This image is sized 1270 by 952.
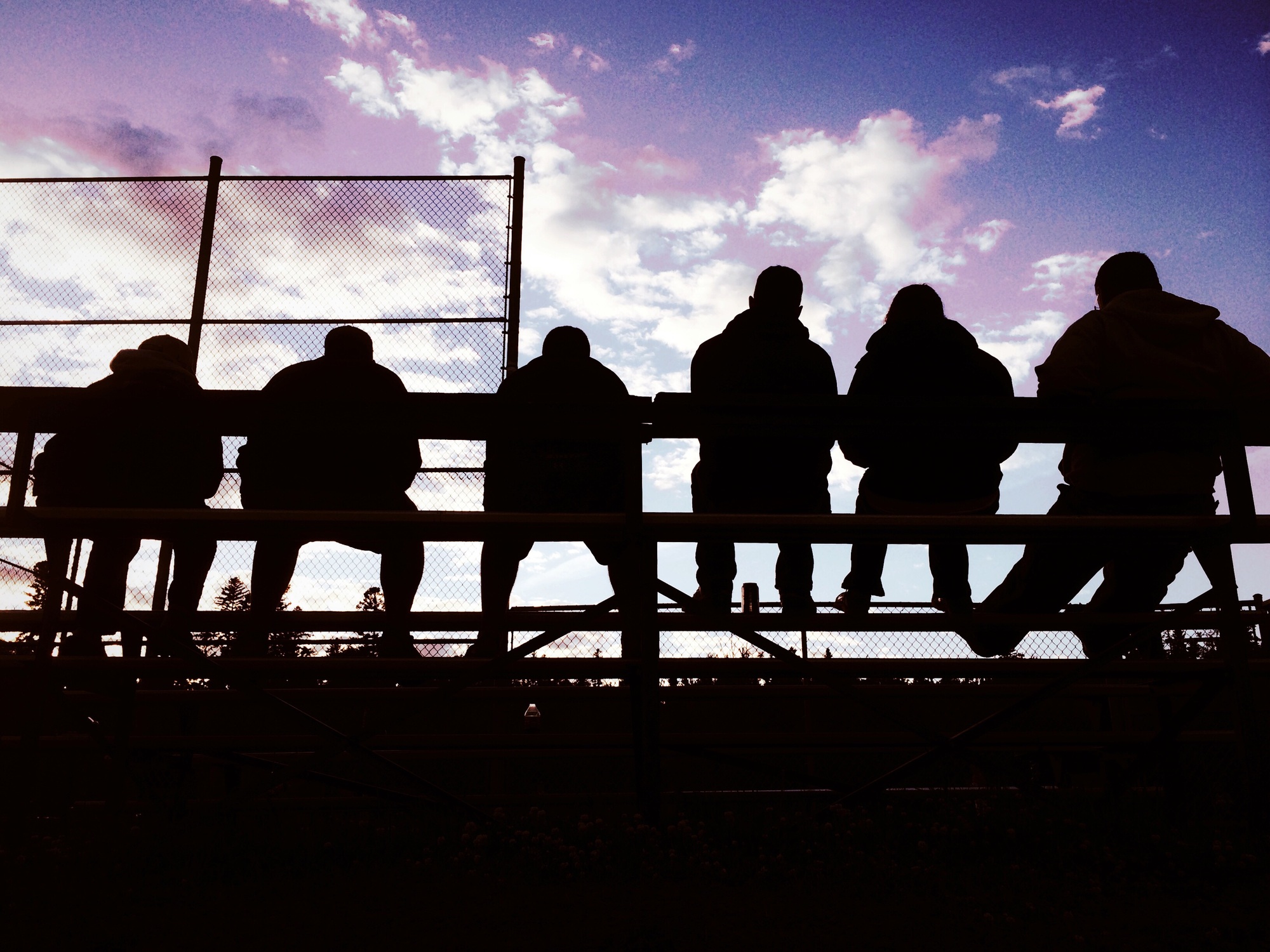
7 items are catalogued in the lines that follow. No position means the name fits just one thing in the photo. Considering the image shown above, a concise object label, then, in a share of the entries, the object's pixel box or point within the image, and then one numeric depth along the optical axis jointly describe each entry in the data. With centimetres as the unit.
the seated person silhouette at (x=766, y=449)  315
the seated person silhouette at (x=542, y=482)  344
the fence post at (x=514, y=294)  614
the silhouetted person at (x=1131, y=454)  291
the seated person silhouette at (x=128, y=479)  332
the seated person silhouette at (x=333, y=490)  328
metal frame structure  260
